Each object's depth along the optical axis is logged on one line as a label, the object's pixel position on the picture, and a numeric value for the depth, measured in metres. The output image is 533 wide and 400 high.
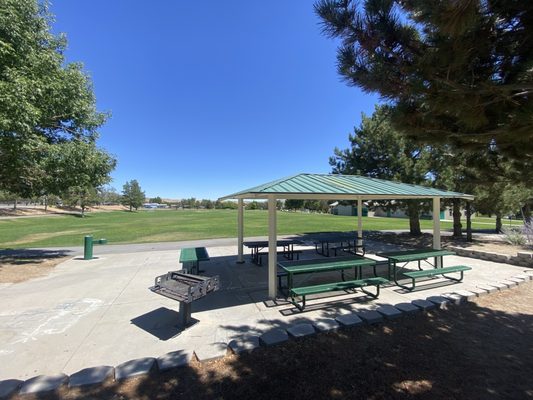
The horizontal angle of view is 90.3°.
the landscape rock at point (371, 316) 4.74
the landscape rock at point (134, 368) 3.21
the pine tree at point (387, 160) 14.32
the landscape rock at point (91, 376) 3.06
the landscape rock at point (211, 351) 3.59
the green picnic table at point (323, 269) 5.27
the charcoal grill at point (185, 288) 4.48
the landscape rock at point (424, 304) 5.29
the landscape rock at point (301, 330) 4.20
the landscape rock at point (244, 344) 3.78
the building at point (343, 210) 57.84
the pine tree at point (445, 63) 2.45
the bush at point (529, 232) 12.29
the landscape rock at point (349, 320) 4.59
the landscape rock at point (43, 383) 2.94
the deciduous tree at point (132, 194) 83.25
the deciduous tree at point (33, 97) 6.93
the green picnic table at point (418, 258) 6.49
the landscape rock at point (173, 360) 3.37
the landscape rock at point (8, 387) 2.86
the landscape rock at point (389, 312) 4.93
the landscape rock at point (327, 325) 4.43
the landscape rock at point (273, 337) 3.98
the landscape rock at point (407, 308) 5.13
